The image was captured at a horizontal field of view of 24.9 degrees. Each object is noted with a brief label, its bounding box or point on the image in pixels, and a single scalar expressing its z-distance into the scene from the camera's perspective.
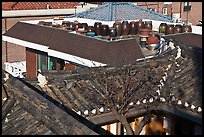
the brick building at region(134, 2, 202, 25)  36.46
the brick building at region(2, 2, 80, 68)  26.09
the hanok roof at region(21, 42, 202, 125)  8.46
